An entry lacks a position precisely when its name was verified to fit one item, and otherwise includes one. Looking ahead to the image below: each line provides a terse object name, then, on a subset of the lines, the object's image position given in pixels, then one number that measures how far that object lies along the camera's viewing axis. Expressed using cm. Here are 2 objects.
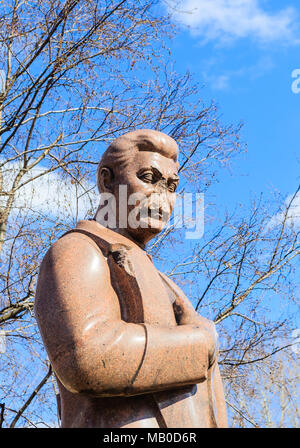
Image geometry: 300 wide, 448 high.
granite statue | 288
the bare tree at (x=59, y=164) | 836
